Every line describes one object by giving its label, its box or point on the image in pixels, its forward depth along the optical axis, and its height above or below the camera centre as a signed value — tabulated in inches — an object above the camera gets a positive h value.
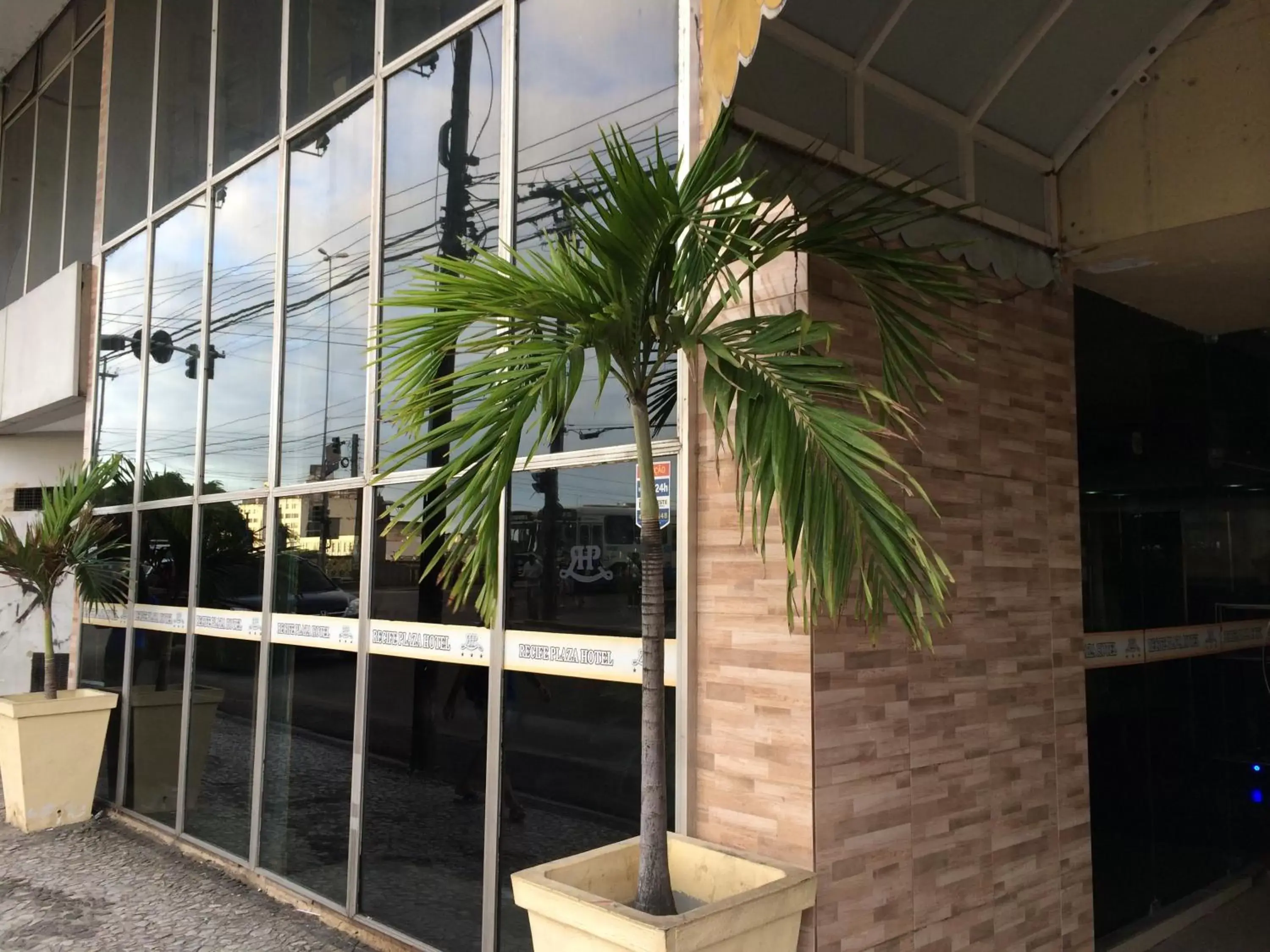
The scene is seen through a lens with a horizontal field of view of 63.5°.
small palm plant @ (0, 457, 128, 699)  273.7 +3.8
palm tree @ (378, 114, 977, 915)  89.1 +19.9
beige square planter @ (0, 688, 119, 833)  255.0 -48.0
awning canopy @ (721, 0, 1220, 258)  122.6 +64.4
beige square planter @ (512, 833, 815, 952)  91.5 -32.5
